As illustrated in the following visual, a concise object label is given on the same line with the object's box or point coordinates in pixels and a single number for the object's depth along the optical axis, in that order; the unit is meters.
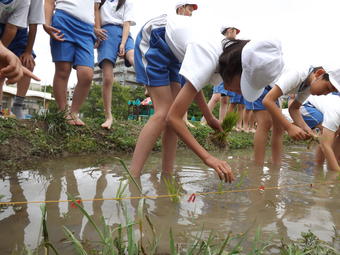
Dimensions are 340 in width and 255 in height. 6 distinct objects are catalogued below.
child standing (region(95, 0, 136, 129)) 3.98
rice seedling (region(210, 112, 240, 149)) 2.87
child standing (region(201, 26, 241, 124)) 6.39
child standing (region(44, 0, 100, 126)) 3.41
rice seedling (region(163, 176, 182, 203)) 1.88
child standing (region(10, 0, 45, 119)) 2.67
